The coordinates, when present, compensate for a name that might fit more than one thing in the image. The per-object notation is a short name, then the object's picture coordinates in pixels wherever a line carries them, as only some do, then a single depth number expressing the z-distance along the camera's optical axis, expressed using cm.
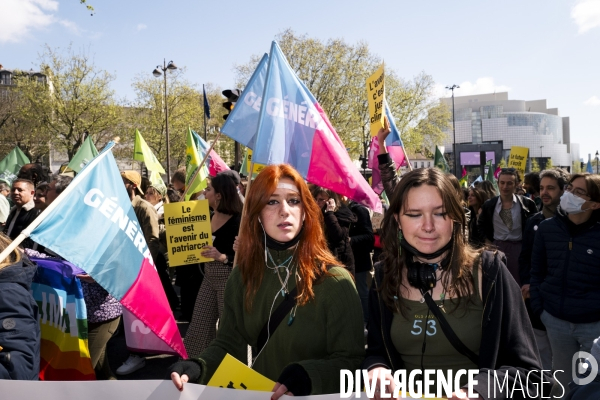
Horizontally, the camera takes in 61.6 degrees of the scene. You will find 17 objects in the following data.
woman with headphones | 187
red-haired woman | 220
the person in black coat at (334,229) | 545
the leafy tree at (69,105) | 3528
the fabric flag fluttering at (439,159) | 1468
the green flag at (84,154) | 933
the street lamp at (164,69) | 2516
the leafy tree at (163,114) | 3781
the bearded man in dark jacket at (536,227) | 449
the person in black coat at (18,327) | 230
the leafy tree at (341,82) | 3102
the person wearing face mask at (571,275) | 371
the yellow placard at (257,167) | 577
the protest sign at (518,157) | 1312
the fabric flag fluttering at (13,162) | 1373
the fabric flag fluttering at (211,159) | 872
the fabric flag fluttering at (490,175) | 1662
